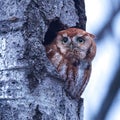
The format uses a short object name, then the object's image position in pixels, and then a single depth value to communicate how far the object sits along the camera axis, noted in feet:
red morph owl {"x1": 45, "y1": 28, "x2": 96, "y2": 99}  21.94
